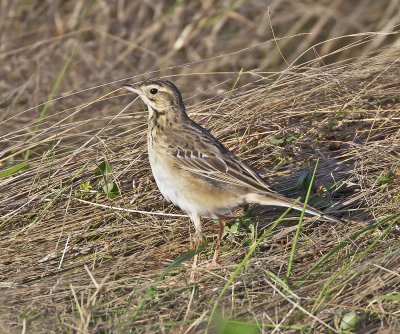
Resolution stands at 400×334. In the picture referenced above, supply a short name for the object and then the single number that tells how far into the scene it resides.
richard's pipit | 12.97
